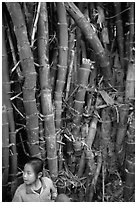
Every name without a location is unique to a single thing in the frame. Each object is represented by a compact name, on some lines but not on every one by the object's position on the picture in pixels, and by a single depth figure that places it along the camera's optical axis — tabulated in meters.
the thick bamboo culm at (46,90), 1.67
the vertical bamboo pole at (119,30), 1.99
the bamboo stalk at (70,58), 1.88
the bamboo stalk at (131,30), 1.92
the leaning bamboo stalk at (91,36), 1.77
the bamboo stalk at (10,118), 1.57
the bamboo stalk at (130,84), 1.96
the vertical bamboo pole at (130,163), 1.91
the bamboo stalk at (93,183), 2.00
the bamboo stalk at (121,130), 2.02
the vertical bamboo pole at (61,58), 1.73
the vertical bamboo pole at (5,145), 1.56
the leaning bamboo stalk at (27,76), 1.51
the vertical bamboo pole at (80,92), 1.86
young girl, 1.43
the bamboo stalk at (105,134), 2.04
